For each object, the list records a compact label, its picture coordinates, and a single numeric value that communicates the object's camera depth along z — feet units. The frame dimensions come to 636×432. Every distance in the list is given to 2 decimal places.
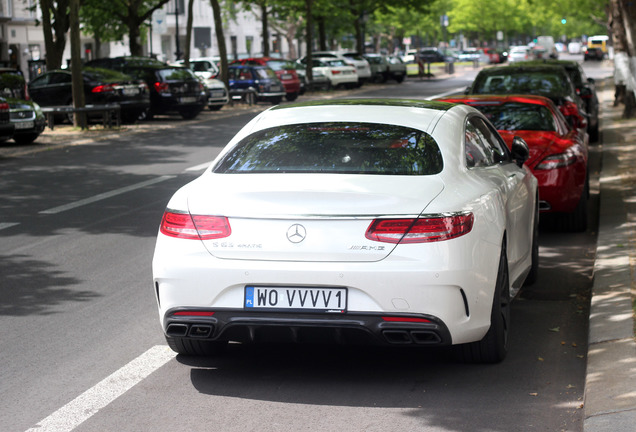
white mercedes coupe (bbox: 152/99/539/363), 17.69
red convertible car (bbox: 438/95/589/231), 34.91
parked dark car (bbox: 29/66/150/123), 93.09
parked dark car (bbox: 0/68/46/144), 74.13
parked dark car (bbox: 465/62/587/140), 55.52
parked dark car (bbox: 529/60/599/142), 71.00
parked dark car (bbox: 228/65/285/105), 126.00
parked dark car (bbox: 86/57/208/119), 100.73
